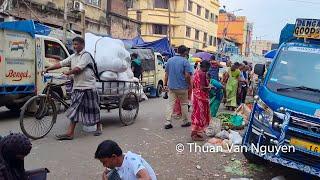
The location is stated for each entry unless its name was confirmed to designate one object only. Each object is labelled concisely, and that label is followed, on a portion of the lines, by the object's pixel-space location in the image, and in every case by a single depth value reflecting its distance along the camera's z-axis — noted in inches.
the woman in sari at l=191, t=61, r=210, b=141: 246.2
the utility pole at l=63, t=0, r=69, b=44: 504.6
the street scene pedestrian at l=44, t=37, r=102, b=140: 227.0
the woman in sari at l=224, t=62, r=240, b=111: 394.7
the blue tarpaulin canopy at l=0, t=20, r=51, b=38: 280.9
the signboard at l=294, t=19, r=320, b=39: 191.4
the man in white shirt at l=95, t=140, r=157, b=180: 97.7
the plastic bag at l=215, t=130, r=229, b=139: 249.0
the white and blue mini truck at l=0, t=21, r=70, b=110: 272.8
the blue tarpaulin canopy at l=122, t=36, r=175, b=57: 691.0
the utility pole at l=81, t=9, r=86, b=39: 592.6
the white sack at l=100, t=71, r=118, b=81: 259.0
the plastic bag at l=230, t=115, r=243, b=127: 282.9
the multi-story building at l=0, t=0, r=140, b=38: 520.2
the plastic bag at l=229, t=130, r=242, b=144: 238.0
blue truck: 158.7
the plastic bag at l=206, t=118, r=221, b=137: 259.0
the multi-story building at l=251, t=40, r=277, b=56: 2990.4
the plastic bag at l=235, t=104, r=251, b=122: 318.6
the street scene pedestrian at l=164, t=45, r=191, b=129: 271.3
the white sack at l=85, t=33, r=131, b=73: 259.7
